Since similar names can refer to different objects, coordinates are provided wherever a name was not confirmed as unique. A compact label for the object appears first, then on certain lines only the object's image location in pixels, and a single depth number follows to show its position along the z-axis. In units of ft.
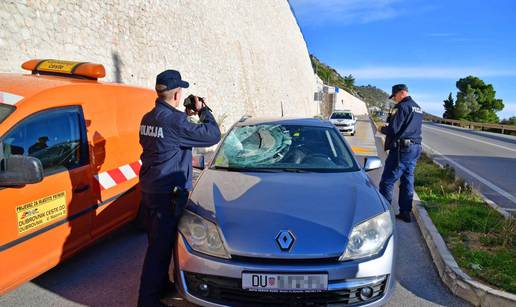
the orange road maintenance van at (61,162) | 8.88
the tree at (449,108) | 200.15
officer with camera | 9.07
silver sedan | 7.74
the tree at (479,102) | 186.39
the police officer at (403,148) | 17.03
